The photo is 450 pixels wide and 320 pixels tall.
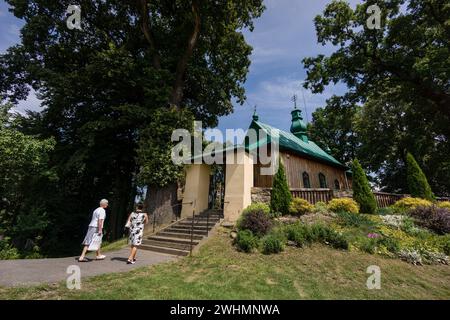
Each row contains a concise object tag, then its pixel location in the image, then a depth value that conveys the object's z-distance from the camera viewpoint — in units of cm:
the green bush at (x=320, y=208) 1139
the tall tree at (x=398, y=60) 1456
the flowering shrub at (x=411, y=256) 755
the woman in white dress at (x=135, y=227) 752
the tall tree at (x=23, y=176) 1181
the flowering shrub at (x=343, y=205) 1169
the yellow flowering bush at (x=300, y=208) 1137
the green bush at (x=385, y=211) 1222
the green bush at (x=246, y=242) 847
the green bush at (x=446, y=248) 829
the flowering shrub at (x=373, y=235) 900
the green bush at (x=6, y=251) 1037
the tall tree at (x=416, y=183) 1486
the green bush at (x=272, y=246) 818
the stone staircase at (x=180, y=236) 953
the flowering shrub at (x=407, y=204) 1263
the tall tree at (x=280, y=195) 1147
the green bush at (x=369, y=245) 816
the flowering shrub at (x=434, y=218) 1012
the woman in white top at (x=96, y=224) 752
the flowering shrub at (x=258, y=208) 1066
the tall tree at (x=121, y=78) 1403
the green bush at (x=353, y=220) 1016
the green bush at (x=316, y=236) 850
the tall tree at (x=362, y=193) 1246
